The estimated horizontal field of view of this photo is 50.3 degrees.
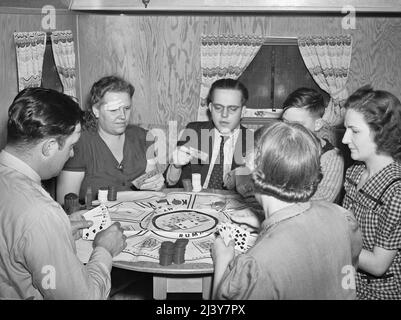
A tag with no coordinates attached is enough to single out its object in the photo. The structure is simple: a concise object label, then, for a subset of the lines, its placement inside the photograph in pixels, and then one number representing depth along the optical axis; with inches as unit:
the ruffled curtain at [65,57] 173.4
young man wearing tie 139.9
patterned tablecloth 87.5
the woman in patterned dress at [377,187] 81.5
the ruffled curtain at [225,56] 205.8
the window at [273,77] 210.1
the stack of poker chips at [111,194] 115.5
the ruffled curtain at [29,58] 144.3
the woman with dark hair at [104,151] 127.4
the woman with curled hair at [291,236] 58.1
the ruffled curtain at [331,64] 204.7
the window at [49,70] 170.7
